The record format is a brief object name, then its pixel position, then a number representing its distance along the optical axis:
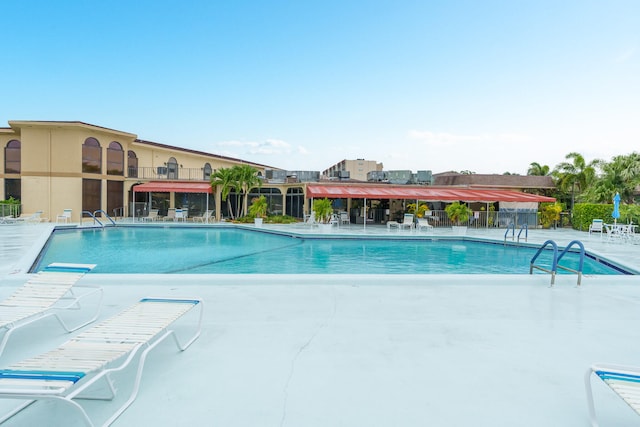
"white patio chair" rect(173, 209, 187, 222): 27.62
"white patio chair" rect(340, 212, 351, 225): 27.77
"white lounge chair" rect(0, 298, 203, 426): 2.70
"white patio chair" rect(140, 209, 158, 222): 27.71
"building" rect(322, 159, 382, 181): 47.69
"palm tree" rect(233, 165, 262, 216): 28.25
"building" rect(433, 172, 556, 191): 31.36
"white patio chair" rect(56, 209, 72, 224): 25.69
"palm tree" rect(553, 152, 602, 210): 30.02
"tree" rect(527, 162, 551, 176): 41.62
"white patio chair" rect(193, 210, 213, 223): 27.41
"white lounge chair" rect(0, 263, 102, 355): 4.73
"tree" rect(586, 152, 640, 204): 26.42
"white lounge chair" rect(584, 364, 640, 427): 2.72
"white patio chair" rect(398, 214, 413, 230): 24.06
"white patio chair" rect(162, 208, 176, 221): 28.67
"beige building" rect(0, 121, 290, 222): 27.03
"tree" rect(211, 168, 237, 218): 28.12
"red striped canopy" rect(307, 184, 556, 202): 24.92
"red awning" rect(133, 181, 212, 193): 27.44
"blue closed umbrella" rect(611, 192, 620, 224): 18.99
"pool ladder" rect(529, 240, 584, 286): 8.20
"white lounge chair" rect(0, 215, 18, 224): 23.86
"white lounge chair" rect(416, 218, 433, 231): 23.48
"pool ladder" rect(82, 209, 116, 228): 24.17
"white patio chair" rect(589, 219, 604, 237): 21.28
